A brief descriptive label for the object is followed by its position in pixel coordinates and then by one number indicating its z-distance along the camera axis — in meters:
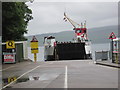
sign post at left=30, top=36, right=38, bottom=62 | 30.55
